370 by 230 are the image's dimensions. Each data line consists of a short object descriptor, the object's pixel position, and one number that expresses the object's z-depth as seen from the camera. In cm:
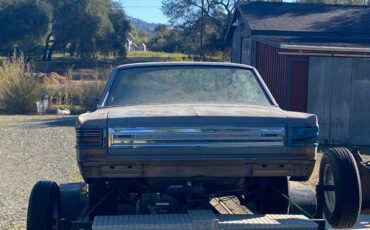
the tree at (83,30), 5884
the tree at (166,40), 6001
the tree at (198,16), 5534
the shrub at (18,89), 3078
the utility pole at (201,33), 4799
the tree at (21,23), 5844
